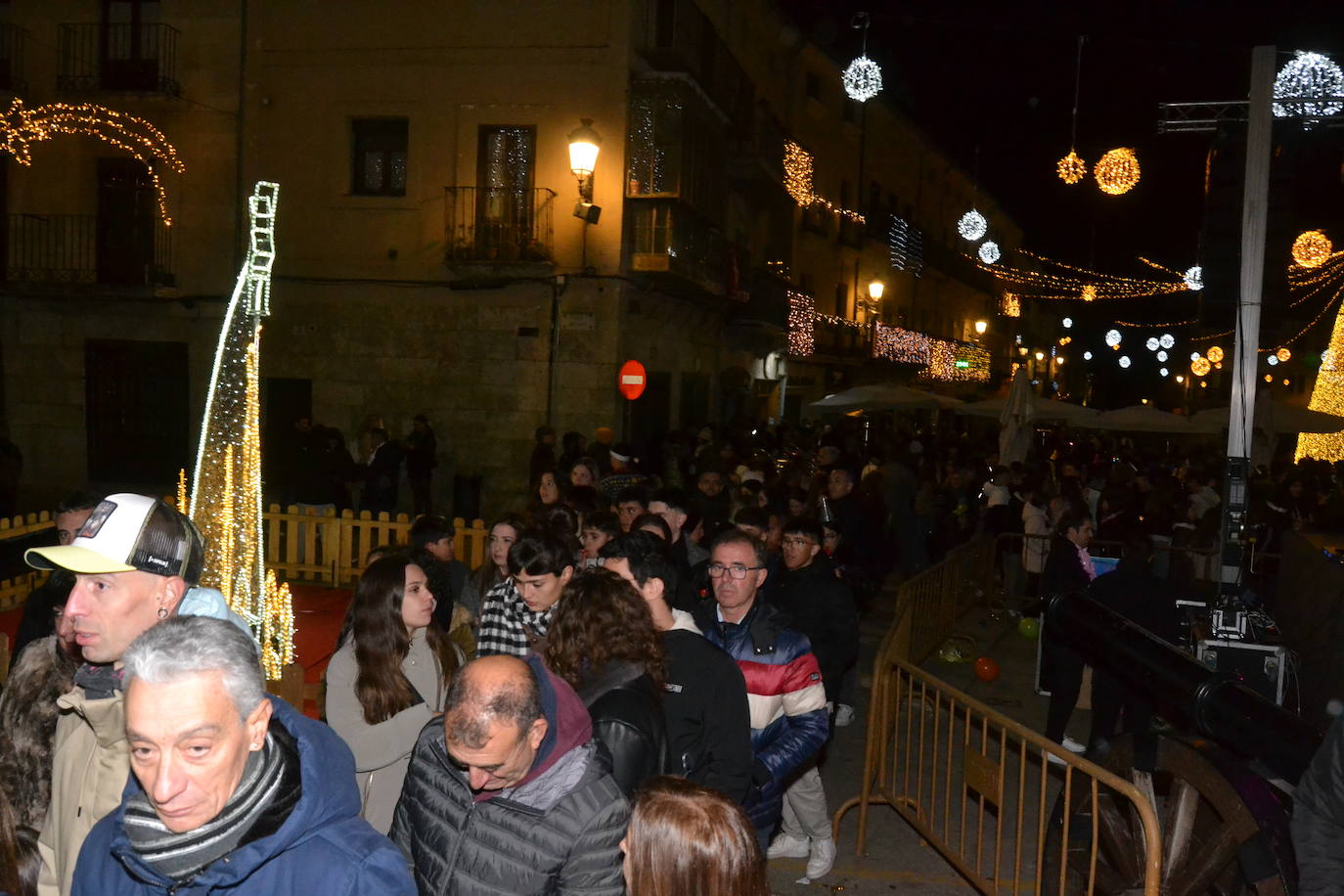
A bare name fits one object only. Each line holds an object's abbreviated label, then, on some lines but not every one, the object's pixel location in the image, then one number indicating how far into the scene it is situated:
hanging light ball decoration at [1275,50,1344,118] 8.56
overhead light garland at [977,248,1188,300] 35.66
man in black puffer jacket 2.62
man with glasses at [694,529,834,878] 4.32
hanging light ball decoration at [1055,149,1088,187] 16.41
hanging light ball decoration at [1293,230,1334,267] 19.92
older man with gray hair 1.96
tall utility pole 8.04
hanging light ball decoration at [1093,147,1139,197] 14.68
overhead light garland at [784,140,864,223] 24.14
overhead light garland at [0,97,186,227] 18.16
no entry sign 16.58
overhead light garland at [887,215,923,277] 35.06
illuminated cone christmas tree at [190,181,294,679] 6.29
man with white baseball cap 2.61
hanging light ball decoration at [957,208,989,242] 25.52
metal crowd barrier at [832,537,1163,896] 4.01
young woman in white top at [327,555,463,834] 3.77
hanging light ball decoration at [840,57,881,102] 20.25
